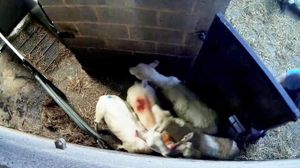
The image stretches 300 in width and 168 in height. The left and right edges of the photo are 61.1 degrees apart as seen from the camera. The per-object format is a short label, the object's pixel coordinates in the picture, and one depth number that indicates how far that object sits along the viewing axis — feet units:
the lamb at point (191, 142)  4.74
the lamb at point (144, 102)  5.37
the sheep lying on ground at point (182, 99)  5.18
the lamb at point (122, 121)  5.08
